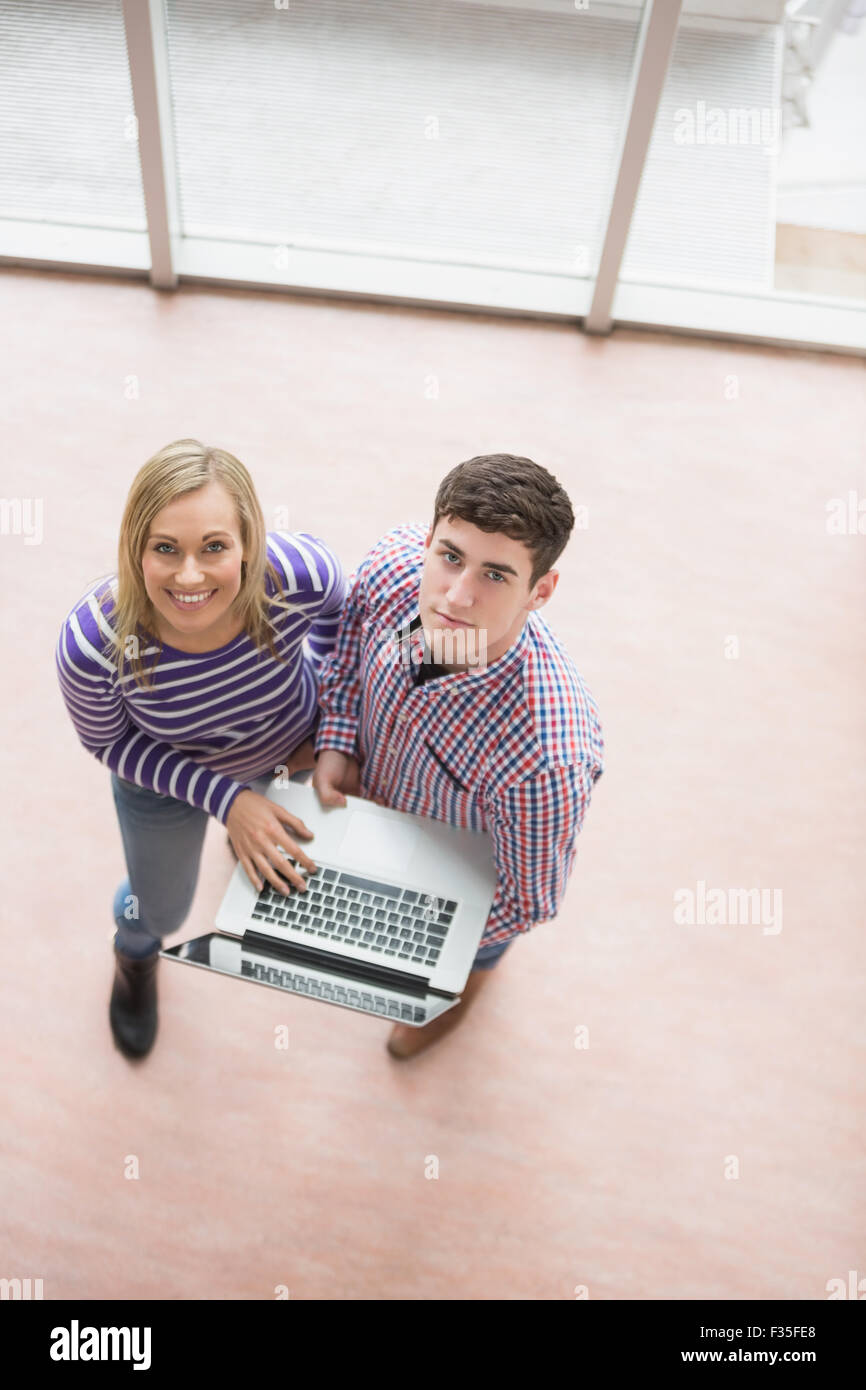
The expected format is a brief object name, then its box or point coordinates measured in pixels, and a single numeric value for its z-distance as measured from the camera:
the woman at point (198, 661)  1.53
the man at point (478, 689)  1.46
